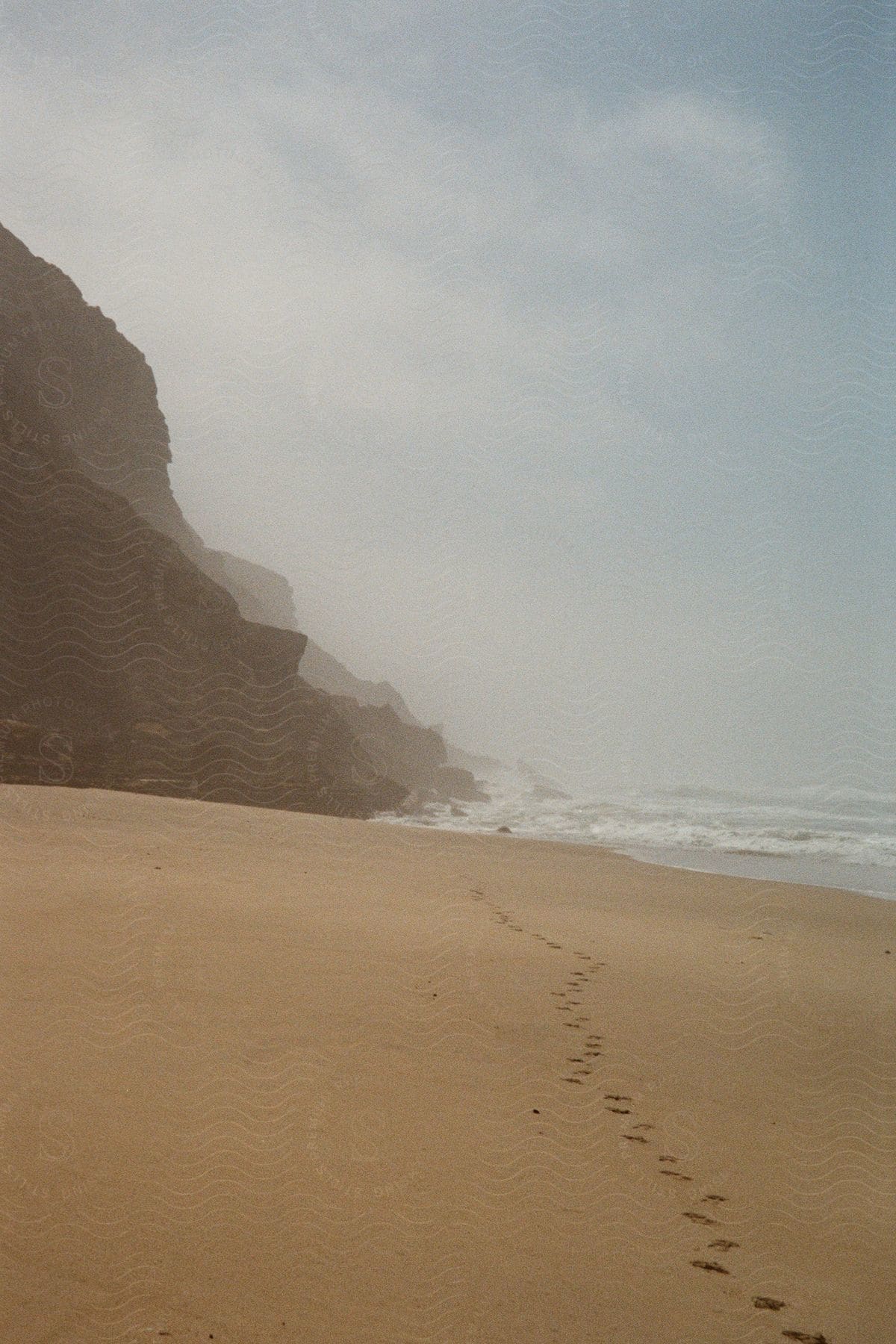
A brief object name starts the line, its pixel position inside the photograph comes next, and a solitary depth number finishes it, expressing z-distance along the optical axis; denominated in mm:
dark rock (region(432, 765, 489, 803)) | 33469
